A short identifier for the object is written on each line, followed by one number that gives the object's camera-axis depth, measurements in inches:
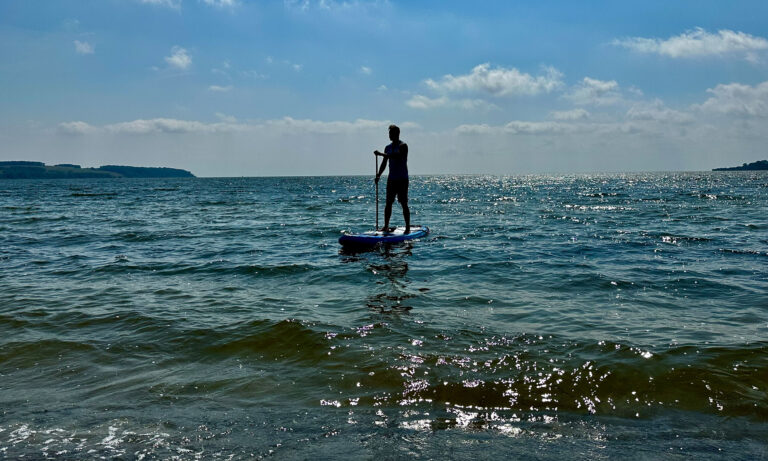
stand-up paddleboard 531.8
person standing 542.3
